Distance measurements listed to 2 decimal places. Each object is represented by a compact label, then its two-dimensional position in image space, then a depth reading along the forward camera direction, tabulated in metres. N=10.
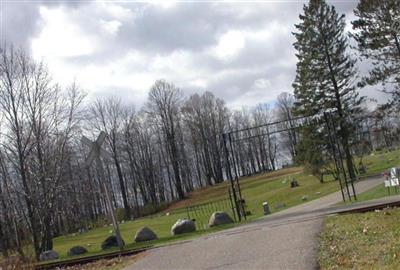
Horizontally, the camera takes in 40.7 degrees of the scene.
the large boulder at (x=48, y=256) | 22.29
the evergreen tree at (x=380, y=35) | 35.31
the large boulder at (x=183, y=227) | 20.17
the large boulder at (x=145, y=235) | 20.64
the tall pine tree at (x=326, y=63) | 45.94
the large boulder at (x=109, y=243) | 20.86
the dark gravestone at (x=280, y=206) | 33.61
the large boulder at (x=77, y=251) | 22.49
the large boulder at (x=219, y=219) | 20.23
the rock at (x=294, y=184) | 48.75
